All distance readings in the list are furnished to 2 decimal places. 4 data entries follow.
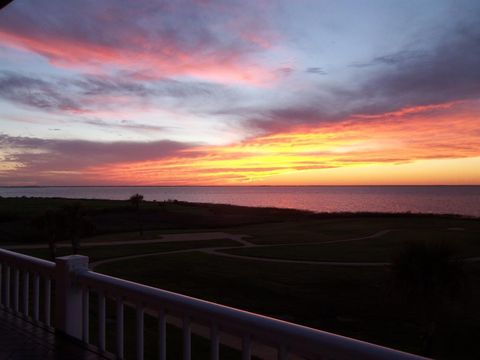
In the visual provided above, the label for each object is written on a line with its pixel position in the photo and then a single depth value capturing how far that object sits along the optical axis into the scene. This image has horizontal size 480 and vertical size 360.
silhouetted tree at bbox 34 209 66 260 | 21.27
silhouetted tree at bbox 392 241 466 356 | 10.69
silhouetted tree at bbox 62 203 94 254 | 21.27
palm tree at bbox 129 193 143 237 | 35.47
